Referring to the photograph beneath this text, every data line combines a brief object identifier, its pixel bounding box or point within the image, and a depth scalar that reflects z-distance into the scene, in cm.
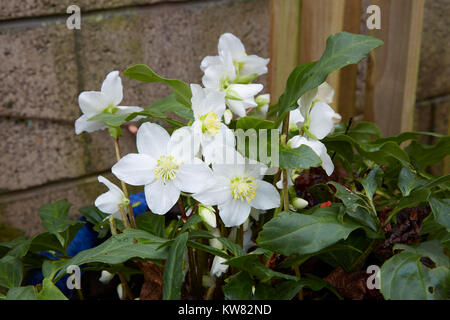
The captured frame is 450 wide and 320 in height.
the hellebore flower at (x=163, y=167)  52
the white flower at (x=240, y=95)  57
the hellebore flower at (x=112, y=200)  60
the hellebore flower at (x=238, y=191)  53
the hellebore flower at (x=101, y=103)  61
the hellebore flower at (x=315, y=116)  55
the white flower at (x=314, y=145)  54
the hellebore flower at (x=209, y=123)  52
